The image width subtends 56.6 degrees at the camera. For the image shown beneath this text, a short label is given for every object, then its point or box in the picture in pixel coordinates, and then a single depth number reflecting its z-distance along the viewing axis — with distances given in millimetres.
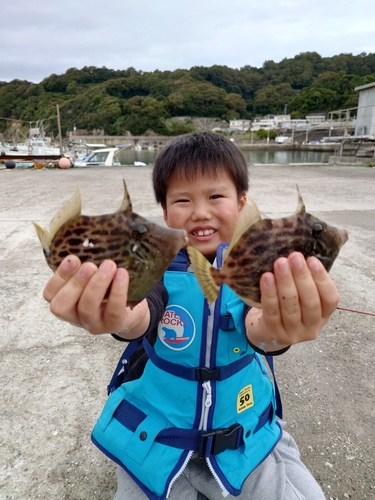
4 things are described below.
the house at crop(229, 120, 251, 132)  109938
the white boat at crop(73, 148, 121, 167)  22469
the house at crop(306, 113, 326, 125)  92812
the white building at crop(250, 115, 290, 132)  103312
